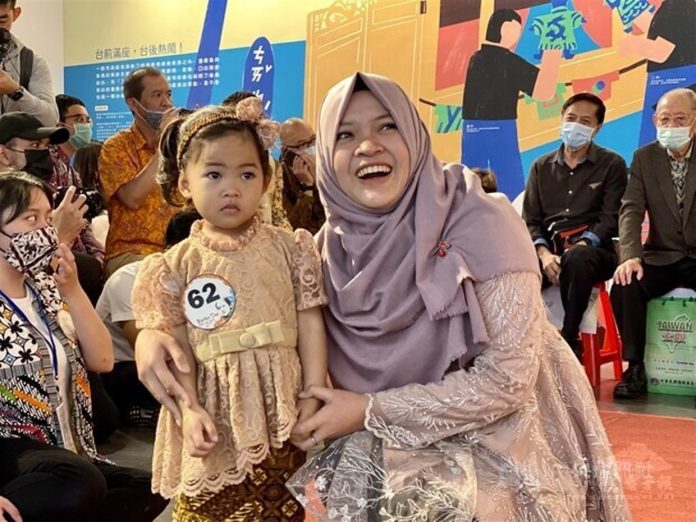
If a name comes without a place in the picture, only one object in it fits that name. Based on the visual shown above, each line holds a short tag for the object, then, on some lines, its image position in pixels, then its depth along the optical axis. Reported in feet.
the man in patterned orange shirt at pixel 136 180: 12.13
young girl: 4.93
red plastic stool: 14.54
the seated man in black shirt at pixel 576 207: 14.23
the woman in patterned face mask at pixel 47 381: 6.02
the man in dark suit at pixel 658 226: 13.92
